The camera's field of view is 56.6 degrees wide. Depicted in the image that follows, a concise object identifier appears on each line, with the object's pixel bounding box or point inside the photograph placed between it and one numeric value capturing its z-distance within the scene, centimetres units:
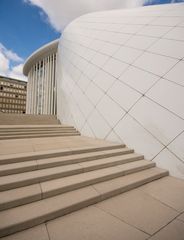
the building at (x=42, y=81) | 2470
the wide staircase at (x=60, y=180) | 245
